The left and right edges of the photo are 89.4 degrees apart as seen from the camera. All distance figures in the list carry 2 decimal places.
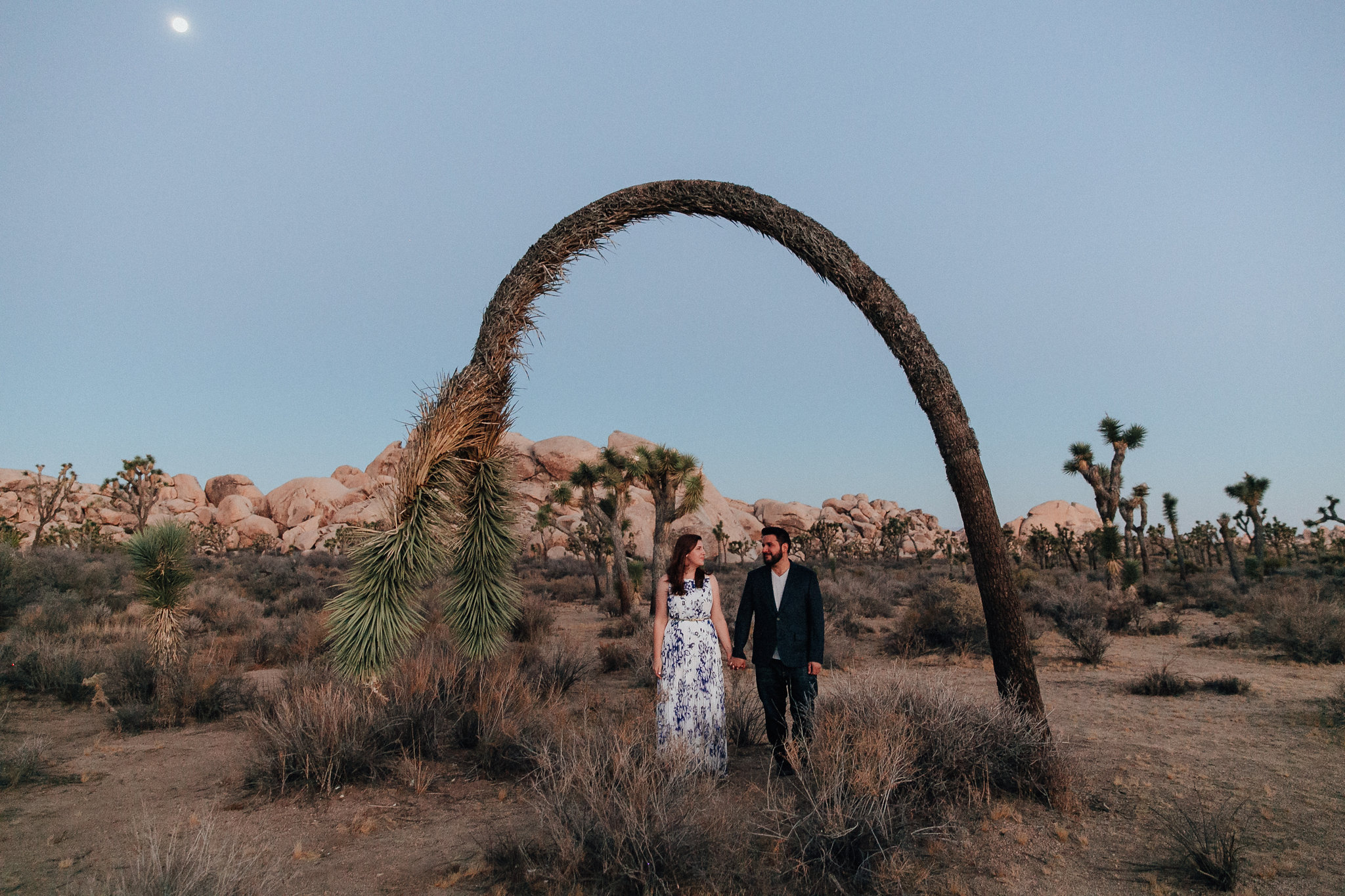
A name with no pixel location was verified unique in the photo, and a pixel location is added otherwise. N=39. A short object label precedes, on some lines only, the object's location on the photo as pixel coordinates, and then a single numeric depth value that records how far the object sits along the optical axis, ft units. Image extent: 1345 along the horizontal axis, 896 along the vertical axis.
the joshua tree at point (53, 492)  112.47
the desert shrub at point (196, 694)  25.96
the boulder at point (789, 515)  260.21
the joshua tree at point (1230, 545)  85.71
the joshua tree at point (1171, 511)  112.27
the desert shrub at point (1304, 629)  35.53
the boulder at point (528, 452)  214.16
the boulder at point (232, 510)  228.63
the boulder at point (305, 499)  227.40
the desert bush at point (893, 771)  12.46
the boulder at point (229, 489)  245.45
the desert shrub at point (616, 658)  37.76
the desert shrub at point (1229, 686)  28.74
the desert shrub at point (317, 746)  17.76
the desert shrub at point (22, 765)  18.97
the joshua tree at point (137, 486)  101.33
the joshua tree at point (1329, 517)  104.17
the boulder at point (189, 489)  240.94
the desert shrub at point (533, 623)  44.04
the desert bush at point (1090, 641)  37.65
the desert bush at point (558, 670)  28.84
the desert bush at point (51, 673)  29.01
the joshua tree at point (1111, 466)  77.30
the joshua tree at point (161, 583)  28.25
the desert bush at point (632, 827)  11.48
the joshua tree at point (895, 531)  153.99
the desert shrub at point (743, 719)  21.47
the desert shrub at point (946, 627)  41.93
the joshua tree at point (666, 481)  75.82
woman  16.94
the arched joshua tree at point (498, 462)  18.15
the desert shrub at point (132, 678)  27.86
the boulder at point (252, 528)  220.02
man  17.63
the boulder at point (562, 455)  223.10
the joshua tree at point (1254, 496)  104.88
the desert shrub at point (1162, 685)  29.37
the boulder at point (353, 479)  252.42
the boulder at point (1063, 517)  311.47
